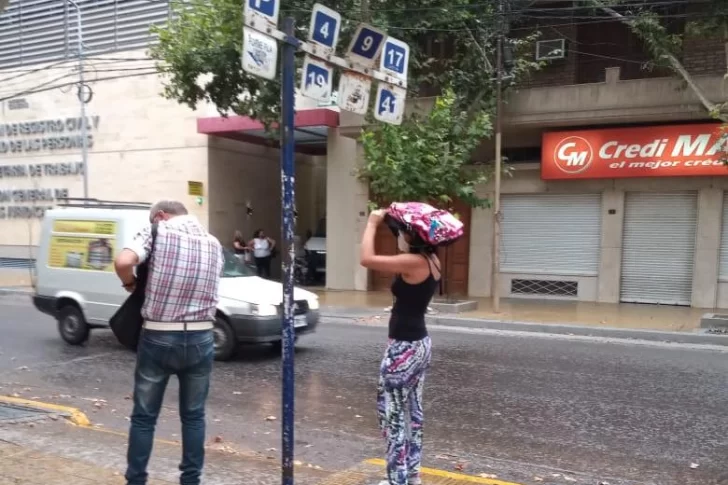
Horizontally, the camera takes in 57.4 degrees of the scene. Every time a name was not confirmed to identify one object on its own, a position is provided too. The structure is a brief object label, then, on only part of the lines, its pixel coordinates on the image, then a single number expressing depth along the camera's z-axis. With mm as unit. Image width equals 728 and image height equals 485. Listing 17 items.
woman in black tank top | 3713
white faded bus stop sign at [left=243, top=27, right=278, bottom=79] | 3598
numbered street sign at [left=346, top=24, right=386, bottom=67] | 4465
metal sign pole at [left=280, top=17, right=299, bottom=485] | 3416
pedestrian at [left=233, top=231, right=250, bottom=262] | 19828
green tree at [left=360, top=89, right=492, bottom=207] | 13109
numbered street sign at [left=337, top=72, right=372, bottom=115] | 4453
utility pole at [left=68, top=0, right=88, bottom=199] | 19994
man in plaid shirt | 3604
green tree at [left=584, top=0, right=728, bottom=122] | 12344
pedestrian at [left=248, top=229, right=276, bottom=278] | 19156
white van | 8766
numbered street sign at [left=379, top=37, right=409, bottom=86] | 4727
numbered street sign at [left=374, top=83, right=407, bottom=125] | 4848
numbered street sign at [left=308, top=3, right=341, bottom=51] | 3938
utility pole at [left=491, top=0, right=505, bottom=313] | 13352
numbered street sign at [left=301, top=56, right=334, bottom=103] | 3977
